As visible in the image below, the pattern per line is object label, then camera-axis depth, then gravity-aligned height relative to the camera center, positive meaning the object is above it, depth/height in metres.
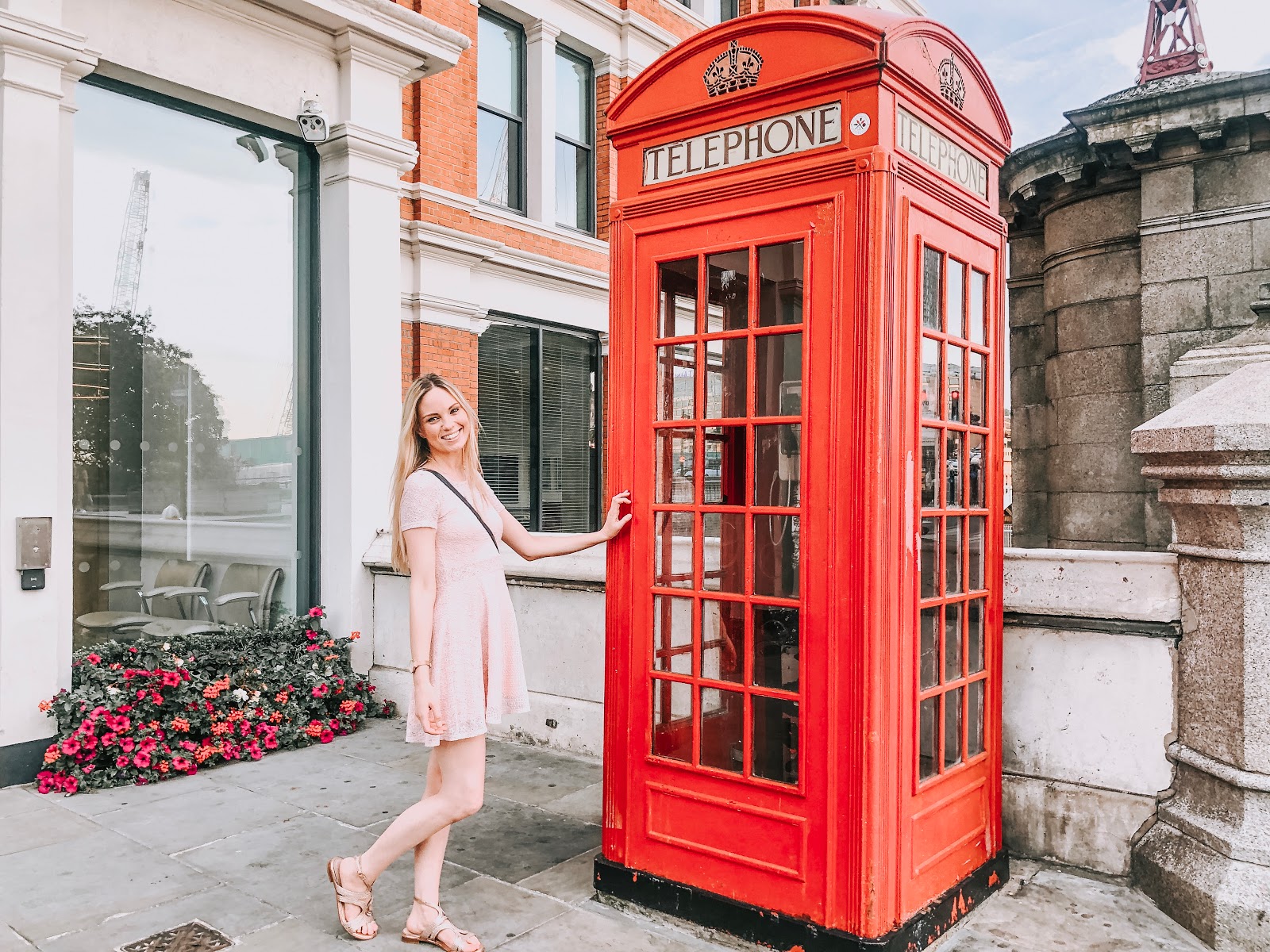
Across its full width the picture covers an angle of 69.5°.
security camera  7.07 +2.83
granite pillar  3.36 -0.73
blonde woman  3.24 -0.57
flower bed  5.32 -1.39
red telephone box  3.10 +0.01
